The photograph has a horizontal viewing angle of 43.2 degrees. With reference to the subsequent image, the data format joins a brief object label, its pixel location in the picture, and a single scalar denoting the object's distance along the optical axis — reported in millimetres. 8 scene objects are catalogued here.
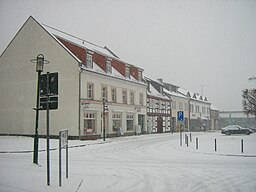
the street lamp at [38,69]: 13344
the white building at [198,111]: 66225
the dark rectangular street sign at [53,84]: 10320
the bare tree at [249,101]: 35594
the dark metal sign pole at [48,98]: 9284
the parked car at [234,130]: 42119
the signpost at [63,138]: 9156
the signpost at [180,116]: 25725
